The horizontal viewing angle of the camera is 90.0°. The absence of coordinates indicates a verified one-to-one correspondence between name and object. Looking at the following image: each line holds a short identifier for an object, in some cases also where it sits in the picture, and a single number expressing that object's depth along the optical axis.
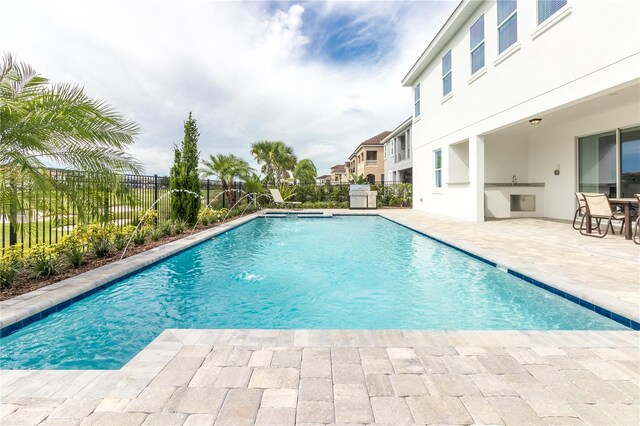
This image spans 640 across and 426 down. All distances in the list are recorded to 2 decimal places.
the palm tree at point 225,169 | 15.65
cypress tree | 10.46
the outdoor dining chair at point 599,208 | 7.14
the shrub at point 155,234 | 8.30
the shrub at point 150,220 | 8.55
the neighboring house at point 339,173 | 58.08
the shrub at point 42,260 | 4.64
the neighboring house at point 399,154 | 24.36
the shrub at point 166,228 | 8.88
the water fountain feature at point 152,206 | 6.85
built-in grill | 19.09
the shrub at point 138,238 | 7.40
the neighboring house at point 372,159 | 34.81
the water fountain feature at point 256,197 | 17.11
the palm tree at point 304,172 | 26.11
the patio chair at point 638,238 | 6.41
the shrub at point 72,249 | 5.25
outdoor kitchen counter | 12.09
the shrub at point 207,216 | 11.59
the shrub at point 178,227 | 9.35
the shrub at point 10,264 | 4.14
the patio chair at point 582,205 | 7.72
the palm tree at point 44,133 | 4.06
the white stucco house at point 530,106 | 6.52
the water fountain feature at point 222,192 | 10.08
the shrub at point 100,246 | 6.09
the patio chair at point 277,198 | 18.58
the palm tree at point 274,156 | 26.50
